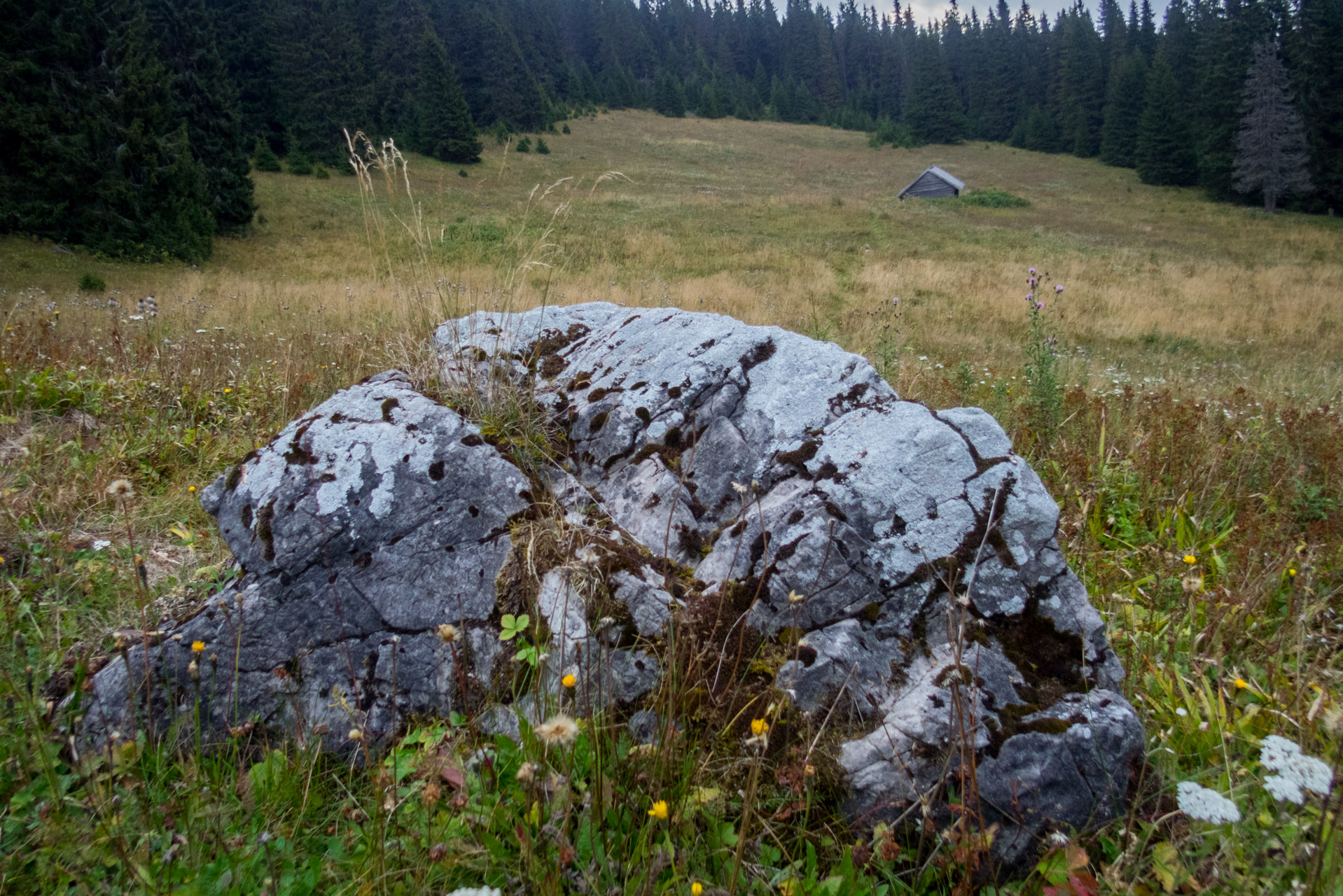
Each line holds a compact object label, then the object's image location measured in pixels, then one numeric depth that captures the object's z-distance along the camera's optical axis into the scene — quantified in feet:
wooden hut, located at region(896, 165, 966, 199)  111.14
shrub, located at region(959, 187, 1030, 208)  104.47
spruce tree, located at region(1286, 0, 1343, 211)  103.86
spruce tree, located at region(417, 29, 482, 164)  107.24
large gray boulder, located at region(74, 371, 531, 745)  6.34
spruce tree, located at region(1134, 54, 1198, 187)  131.83
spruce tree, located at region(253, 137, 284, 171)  92.27
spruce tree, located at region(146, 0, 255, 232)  64.28
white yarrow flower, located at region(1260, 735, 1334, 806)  3.79
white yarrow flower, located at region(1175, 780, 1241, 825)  3.91
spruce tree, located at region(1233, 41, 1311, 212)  103.91
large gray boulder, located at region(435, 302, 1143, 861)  5.21
